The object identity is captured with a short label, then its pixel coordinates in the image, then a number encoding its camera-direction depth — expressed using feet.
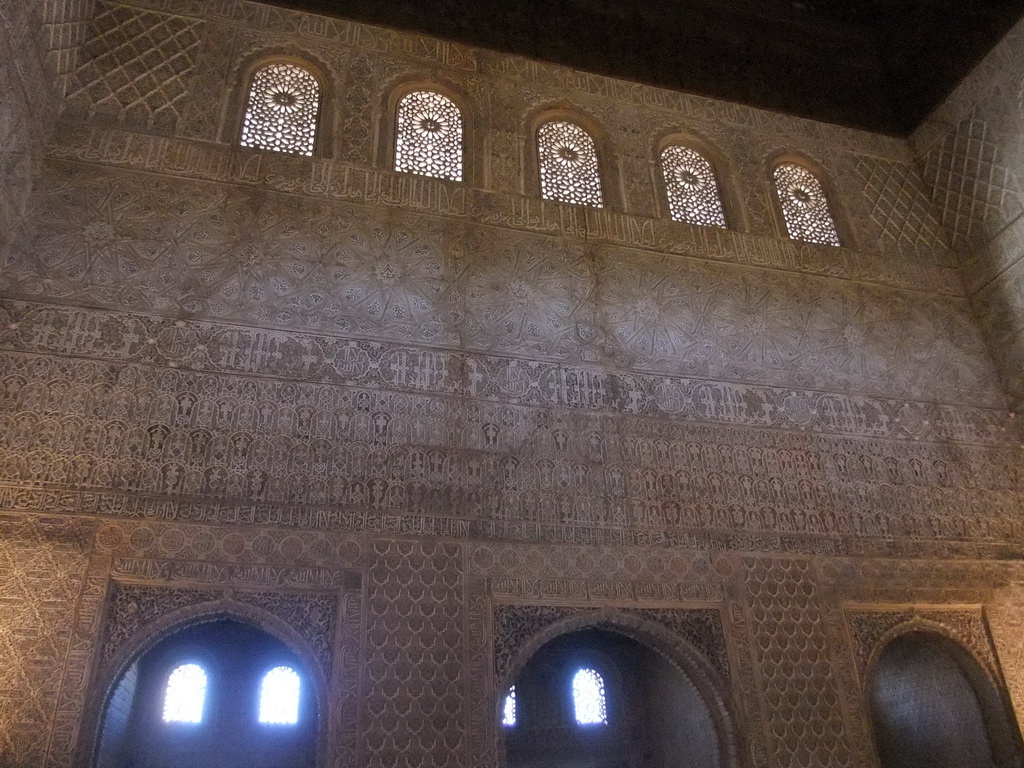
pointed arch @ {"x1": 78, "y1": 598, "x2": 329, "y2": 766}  13.74
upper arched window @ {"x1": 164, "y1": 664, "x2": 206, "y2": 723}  22.20
